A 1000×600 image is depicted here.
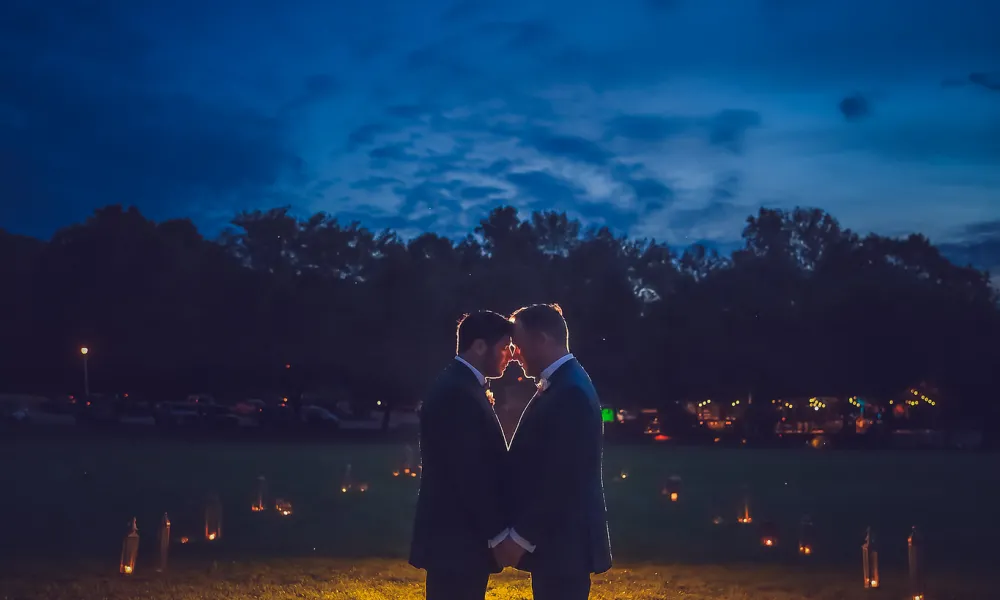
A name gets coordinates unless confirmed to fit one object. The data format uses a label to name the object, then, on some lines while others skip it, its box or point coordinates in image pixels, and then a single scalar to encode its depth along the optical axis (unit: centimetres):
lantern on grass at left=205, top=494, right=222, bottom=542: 1597
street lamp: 5806
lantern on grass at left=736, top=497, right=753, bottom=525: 1932
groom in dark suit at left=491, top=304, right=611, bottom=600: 590
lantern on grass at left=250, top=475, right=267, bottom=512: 2002
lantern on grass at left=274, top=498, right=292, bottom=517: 1962
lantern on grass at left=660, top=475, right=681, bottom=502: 2357
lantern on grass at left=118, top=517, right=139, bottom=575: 1231
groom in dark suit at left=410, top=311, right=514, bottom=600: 608
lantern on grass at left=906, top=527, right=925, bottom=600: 1088
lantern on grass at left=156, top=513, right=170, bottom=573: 1236
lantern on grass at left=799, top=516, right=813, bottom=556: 1484
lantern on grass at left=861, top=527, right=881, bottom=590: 1213
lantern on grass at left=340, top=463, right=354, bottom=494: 2488
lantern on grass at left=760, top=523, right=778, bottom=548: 1561
